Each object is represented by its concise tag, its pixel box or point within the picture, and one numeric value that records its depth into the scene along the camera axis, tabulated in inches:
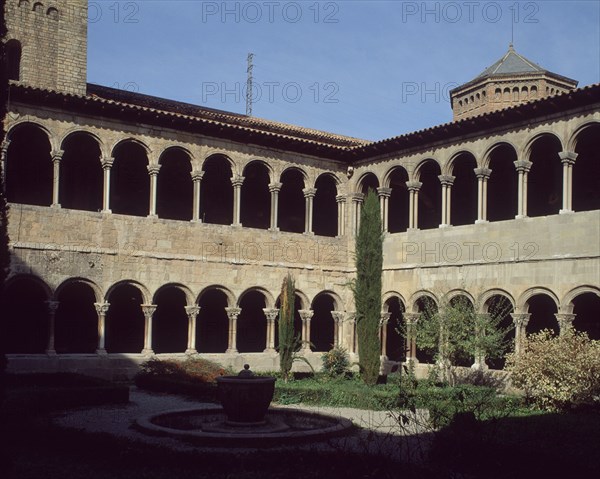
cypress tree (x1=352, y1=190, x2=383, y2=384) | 749.3
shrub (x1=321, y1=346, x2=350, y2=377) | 808.9
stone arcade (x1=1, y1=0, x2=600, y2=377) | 760.3
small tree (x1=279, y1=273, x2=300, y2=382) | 750.5
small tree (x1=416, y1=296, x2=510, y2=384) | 736.3
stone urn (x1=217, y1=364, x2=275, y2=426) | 471.2
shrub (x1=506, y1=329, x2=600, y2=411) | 589.3
